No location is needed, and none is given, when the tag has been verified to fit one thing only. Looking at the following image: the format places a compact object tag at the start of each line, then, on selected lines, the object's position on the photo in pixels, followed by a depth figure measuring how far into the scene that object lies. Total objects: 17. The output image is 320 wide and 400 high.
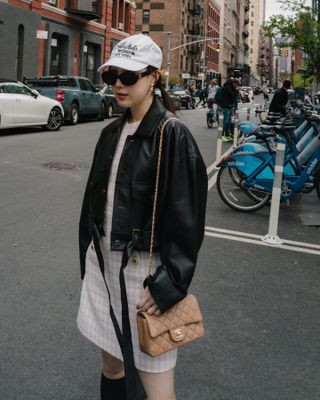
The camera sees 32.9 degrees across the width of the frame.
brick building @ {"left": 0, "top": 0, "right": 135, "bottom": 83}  28.30
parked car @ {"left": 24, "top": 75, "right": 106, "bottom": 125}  19.94
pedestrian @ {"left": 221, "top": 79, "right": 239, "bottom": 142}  17.36
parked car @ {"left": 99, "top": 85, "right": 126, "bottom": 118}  24.45
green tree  16.39
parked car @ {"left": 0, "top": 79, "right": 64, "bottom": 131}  15.76
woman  2.06
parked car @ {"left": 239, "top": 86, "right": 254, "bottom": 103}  59.81
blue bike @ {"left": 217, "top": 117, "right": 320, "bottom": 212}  7.95
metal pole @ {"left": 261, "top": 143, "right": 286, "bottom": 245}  6.64
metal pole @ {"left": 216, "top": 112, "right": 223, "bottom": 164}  11.67
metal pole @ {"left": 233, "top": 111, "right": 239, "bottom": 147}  14.28
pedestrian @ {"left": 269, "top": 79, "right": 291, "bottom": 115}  15.98
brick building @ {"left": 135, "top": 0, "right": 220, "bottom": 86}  81.12
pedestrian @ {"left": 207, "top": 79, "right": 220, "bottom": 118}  22.69
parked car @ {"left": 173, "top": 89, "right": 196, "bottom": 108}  42.21
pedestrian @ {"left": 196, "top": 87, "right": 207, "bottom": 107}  49.38
